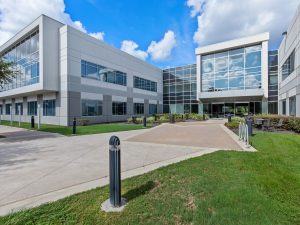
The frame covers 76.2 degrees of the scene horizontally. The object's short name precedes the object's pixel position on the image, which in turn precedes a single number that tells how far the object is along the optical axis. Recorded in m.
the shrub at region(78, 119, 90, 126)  22.58
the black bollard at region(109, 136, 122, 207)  3.69
